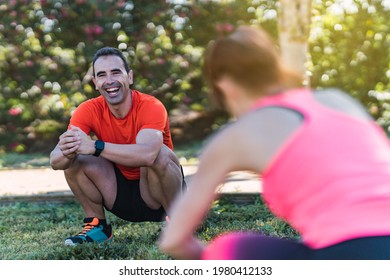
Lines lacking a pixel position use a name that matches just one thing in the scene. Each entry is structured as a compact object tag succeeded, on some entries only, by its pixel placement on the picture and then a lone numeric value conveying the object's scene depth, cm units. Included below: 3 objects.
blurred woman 358
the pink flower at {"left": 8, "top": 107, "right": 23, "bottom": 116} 1839
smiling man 771
